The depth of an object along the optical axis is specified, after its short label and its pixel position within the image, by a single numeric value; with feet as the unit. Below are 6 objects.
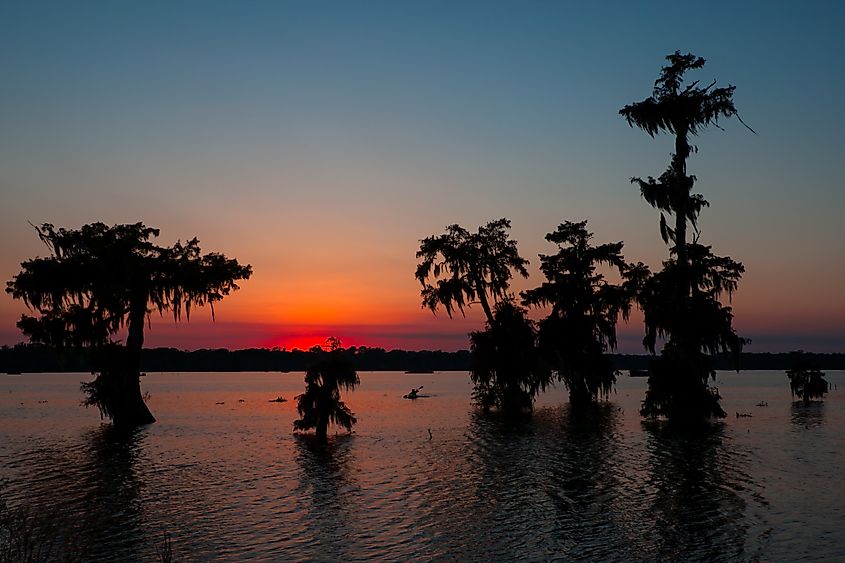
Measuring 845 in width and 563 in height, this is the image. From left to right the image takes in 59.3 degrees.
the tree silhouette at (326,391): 128.47
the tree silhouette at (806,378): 250.78
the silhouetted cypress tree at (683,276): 144.15
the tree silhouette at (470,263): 205.26
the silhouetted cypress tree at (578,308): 201.46
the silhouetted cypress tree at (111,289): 155.22
